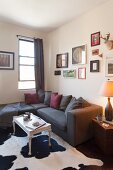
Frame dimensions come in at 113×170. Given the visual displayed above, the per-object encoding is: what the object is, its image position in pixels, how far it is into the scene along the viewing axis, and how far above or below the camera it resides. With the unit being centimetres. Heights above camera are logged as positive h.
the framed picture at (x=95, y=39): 302 +88
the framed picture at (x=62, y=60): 399 +55
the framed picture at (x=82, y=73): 341 +15
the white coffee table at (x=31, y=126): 232 -82
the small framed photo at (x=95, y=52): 306 +60
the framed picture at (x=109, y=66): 278 +26
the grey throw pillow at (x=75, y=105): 286 -53
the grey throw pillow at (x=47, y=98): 401 -55
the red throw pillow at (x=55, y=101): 368 -57
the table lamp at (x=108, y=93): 250 -25
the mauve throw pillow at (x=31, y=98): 408 -56
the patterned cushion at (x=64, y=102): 351 -57
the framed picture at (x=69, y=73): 374 +16
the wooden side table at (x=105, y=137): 227 -96
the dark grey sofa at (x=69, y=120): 251 -82
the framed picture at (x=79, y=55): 341 +61
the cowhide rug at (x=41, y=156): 200 -122
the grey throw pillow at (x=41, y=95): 426 -48
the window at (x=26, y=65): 439 +46
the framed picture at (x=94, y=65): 305 +30
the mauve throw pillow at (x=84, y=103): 304 -53
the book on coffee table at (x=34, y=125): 241 -81
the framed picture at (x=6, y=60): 399 +55
